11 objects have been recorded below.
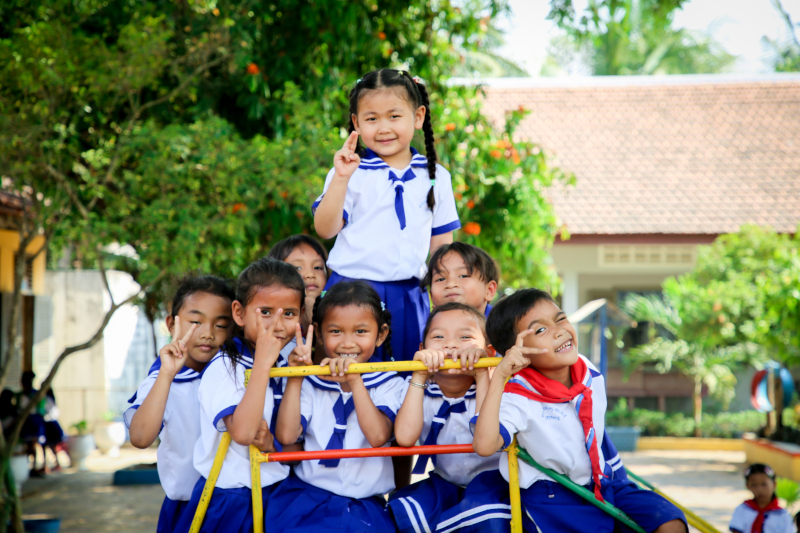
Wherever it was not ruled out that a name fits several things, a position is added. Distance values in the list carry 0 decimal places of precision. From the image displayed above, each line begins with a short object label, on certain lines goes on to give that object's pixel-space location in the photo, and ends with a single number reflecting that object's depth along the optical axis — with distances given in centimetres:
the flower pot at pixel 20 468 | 767
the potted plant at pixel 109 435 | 1036
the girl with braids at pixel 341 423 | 229
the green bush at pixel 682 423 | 1110
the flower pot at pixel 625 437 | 1065
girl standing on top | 282
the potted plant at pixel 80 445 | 943
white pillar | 1101
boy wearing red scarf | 217
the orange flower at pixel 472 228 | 586
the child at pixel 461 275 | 290
